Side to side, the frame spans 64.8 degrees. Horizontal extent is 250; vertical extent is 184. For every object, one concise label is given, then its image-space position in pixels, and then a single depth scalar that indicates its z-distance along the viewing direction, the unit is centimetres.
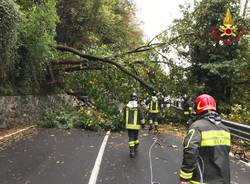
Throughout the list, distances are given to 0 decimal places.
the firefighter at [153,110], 981
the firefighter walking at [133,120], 629
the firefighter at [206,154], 235
